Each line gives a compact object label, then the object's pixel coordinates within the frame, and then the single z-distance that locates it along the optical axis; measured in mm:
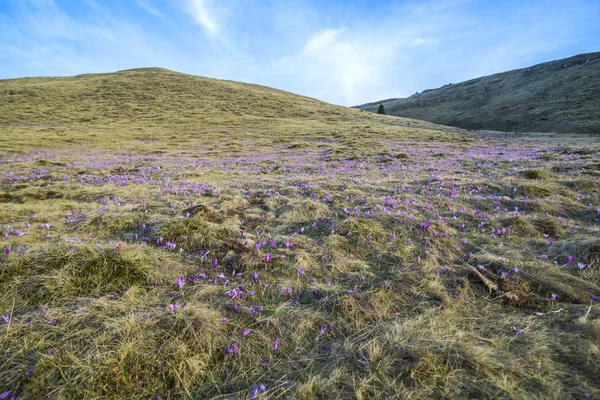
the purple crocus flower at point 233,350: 2559
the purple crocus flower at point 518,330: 2697
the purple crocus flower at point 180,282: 3359
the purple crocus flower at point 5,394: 2035
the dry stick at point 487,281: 3440
